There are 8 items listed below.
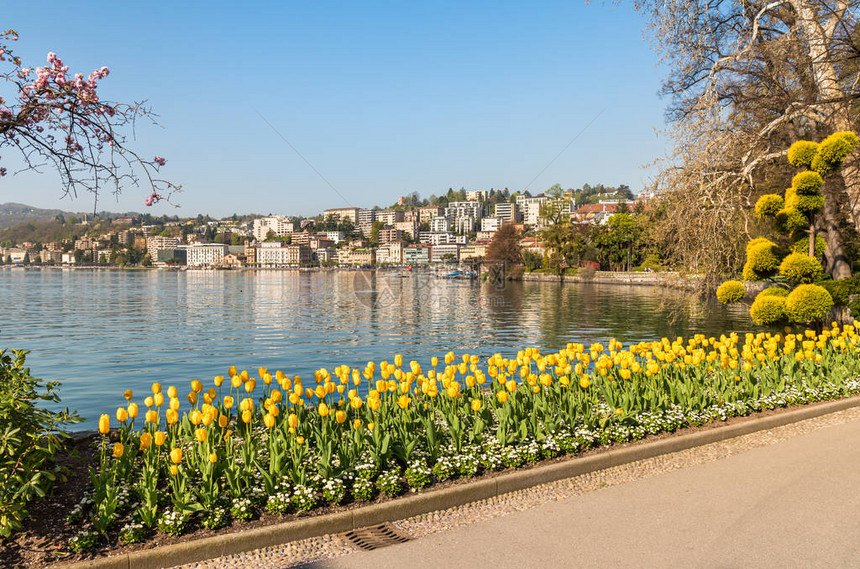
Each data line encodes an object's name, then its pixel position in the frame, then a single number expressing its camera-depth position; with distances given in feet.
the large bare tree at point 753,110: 58.23
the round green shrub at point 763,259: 52.80
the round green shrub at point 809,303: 50.03
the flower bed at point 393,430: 18.54
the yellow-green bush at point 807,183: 50.78
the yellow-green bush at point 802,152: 51.47
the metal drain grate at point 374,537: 18.08
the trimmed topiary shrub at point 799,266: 51.85
